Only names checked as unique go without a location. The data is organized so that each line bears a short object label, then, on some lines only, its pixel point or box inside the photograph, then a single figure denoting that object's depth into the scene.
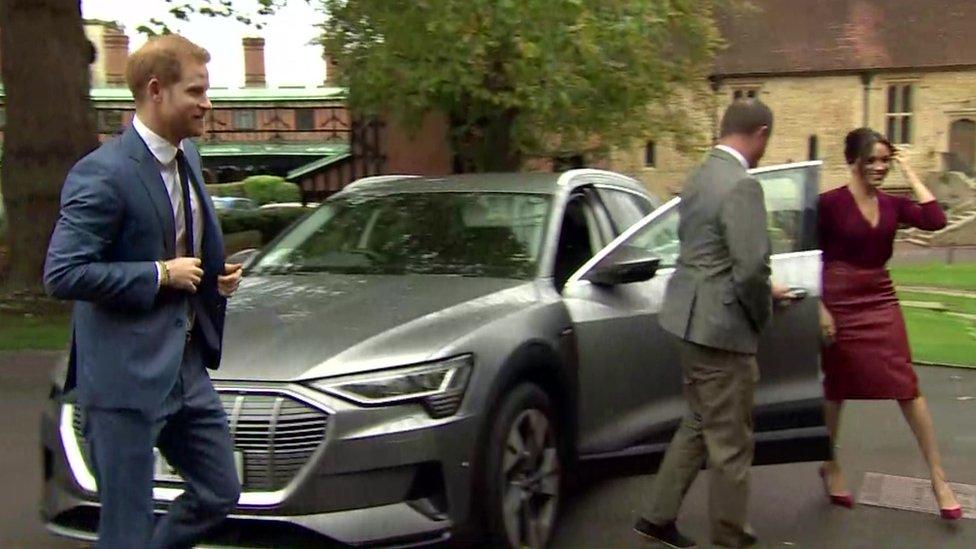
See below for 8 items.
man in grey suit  4.36
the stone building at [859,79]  46.12
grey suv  4.10
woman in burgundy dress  5.41
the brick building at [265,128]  50.12
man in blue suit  3.09
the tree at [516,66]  15.19
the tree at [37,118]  12.12
